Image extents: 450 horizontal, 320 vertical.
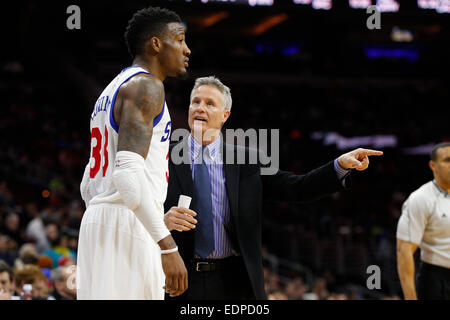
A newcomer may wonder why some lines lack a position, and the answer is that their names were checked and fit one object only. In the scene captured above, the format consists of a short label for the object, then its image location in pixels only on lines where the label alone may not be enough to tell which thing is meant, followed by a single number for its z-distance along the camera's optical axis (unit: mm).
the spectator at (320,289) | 21672
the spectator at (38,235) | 20797
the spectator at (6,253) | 16641
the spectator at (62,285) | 12031
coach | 7316
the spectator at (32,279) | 11828
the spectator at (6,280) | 10773
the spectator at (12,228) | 20250
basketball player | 5332
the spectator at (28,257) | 14664
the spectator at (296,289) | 19667
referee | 10395
